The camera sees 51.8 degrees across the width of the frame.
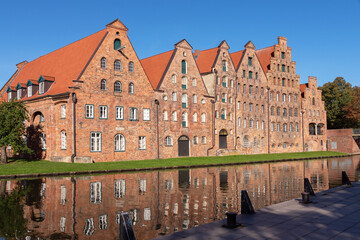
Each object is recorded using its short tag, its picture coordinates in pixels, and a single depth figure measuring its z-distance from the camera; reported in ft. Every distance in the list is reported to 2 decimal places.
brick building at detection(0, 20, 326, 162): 124.47
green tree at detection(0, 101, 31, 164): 114.83
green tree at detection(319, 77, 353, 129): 259.60
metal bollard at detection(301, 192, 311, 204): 43.47
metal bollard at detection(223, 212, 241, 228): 31.65
